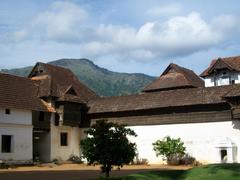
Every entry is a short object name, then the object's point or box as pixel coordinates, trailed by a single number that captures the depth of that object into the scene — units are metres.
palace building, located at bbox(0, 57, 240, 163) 32.44
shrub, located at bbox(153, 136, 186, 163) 33.28
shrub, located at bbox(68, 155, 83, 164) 38.75
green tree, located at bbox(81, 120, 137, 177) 18.25
